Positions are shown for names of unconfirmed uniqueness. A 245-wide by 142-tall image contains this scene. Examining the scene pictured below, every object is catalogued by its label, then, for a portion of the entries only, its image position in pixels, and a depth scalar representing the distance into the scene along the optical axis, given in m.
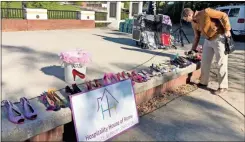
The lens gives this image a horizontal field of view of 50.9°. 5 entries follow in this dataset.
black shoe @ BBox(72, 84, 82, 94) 3.01
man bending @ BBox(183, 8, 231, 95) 4.32
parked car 12.86
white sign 2.67
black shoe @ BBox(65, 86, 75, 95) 3.06
